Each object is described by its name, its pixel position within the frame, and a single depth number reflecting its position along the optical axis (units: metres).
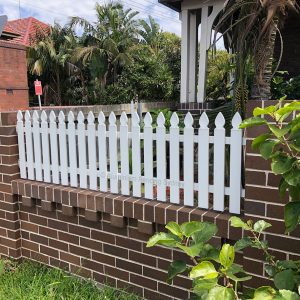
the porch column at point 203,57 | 6.01
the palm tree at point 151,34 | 19.01
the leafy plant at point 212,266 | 1.45
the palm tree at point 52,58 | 20.61
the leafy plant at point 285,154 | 1.51
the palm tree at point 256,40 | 2.96
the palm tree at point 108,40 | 18.44
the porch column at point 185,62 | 6.40
